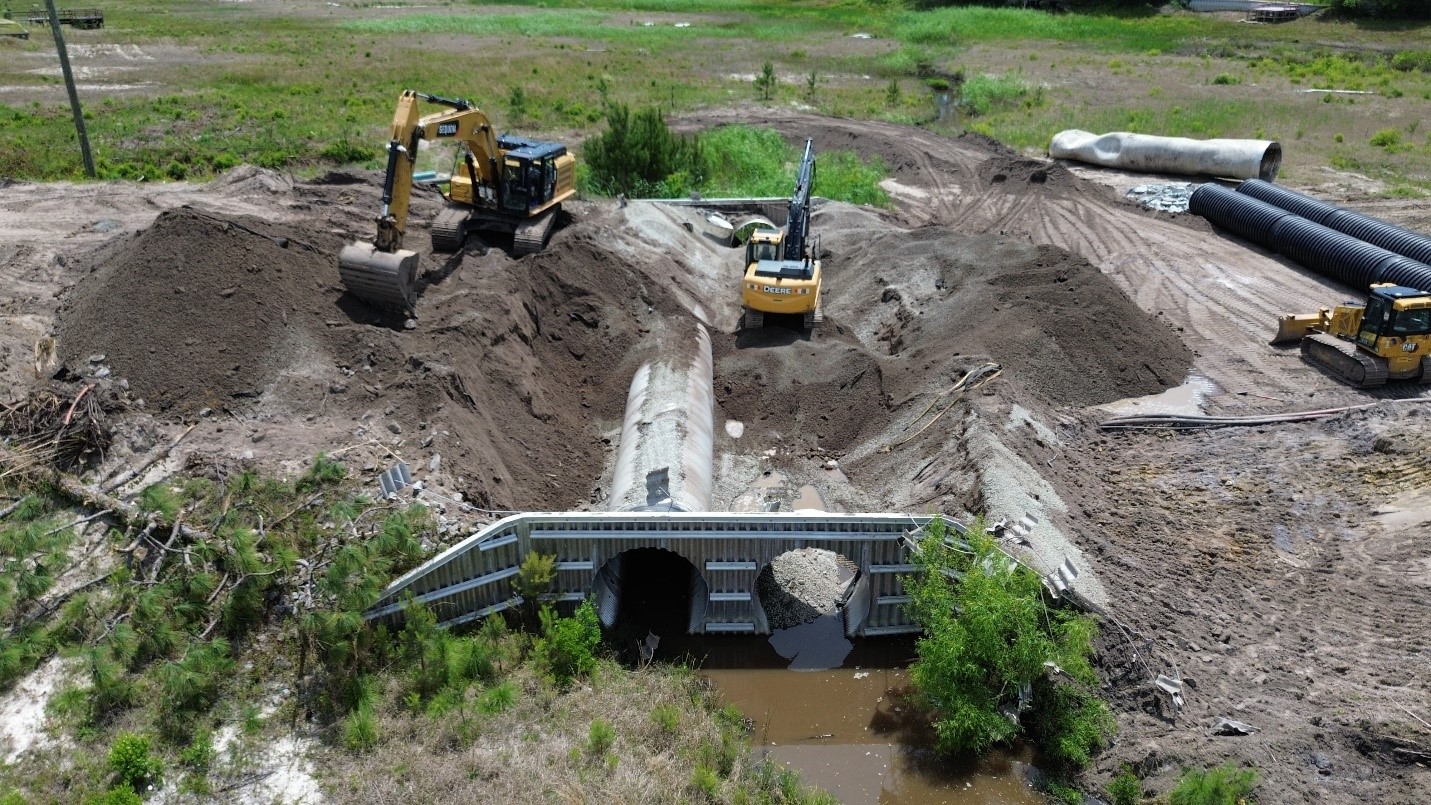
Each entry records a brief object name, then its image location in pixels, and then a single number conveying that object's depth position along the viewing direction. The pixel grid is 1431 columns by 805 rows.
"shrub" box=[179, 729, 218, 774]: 10.80
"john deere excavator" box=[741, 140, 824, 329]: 21.06
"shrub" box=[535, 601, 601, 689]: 12.55
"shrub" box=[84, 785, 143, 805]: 10.05
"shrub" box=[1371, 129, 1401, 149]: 36.75
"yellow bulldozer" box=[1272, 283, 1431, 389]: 19.23
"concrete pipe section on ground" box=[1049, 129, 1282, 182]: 32.78
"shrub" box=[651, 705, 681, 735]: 11.74
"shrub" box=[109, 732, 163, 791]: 10.45
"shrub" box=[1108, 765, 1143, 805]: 11.12
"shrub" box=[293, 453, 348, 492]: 13.60
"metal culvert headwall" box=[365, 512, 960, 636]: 13.20
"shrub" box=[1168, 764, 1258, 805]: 10.56
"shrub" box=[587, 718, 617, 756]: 11.21
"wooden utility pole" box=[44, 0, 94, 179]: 28.55
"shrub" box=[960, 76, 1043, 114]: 46.28
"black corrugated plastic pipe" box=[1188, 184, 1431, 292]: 23.62
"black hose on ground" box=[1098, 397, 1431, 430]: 18.25
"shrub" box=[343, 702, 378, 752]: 11.12
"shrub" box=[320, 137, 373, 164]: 33.00
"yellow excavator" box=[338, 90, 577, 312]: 18.62
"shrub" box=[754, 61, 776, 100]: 46.69
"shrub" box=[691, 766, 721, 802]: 10.82
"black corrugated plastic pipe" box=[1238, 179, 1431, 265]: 24.59
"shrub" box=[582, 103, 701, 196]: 30.98
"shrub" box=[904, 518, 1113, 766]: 11.73
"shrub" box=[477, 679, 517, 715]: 11.69
